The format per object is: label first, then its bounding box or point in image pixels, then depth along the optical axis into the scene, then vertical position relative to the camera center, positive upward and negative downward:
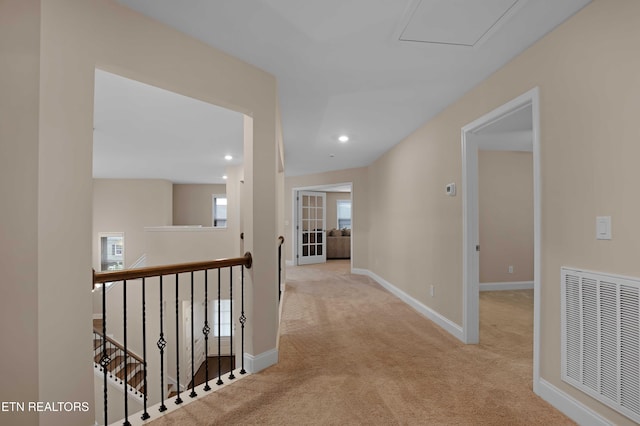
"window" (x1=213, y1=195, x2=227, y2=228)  9.68 +0.22
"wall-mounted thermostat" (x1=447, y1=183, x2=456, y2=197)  3.16 +0.28
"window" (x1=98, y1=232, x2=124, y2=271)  8.31 -0.90
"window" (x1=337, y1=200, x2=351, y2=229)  11.55 +0.06
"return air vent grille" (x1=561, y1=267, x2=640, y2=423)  1.52 -0.65
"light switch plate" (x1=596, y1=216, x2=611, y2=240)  1.64 -0.06
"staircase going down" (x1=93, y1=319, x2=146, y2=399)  6.27 -3.36
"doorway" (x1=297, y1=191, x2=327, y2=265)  8.44 -0.30
